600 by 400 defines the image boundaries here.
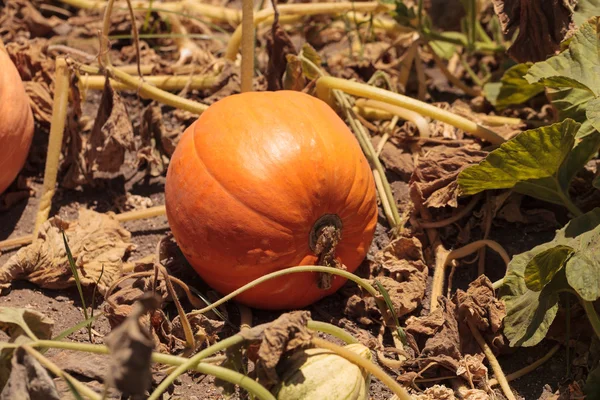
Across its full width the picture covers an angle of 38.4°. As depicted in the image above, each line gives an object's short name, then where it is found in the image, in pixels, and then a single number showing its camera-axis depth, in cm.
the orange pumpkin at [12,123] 311
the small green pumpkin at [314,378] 221
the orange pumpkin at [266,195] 261
